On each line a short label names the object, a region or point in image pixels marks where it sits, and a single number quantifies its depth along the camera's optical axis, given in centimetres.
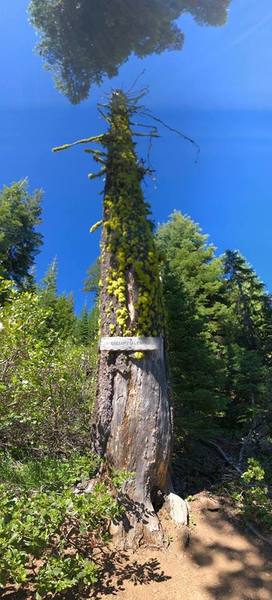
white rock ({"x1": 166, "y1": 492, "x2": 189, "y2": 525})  464
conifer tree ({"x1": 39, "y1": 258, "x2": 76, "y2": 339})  1768
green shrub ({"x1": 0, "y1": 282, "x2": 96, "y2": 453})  467
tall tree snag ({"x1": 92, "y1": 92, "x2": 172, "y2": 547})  463
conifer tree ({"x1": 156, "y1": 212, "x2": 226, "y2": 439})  751
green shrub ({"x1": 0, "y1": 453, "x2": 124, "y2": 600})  294
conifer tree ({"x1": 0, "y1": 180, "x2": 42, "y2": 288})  1814
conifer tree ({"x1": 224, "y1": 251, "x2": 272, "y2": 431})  929
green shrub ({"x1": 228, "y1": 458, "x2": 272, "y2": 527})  494
